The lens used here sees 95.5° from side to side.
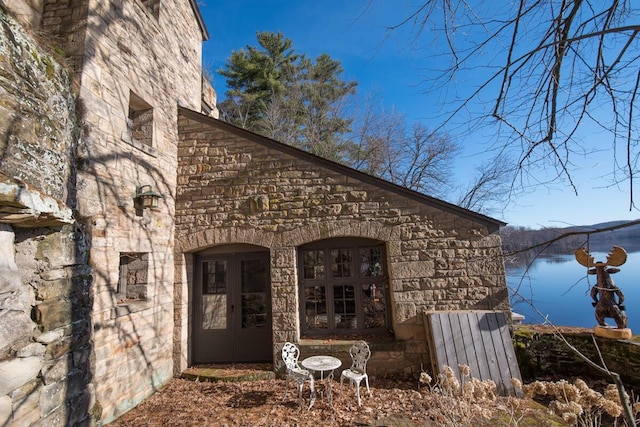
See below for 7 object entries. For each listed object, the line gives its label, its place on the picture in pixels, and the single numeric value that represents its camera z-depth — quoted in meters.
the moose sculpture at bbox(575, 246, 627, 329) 4.58
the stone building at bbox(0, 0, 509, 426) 2.67
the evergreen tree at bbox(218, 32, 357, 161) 12.21
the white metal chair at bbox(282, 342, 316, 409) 4.02
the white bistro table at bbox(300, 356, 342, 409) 4.10
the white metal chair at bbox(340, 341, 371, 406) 4.14
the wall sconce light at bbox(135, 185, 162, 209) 4.48
